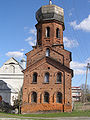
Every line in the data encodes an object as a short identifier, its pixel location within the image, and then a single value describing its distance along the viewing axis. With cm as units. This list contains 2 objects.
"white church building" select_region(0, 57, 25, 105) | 3353
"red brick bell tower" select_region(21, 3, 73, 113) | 2178
